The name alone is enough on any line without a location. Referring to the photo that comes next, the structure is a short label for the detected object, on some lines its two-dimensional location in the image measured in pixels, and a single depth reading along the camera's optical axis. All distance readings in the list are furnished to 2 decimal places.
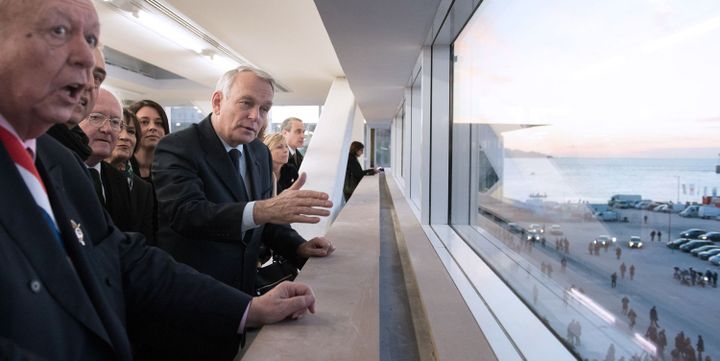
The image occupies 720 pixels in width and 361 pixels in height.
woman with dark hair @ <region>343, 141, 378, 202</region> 9.56
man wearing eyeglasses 1.90
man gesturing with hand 1.64
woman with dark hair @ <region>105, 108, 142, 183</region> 2.28
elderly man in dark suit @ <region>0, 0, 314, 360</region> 0.73
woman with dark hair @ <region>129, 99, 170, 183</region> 2.87
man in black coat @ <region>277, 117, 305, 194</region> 5.88
